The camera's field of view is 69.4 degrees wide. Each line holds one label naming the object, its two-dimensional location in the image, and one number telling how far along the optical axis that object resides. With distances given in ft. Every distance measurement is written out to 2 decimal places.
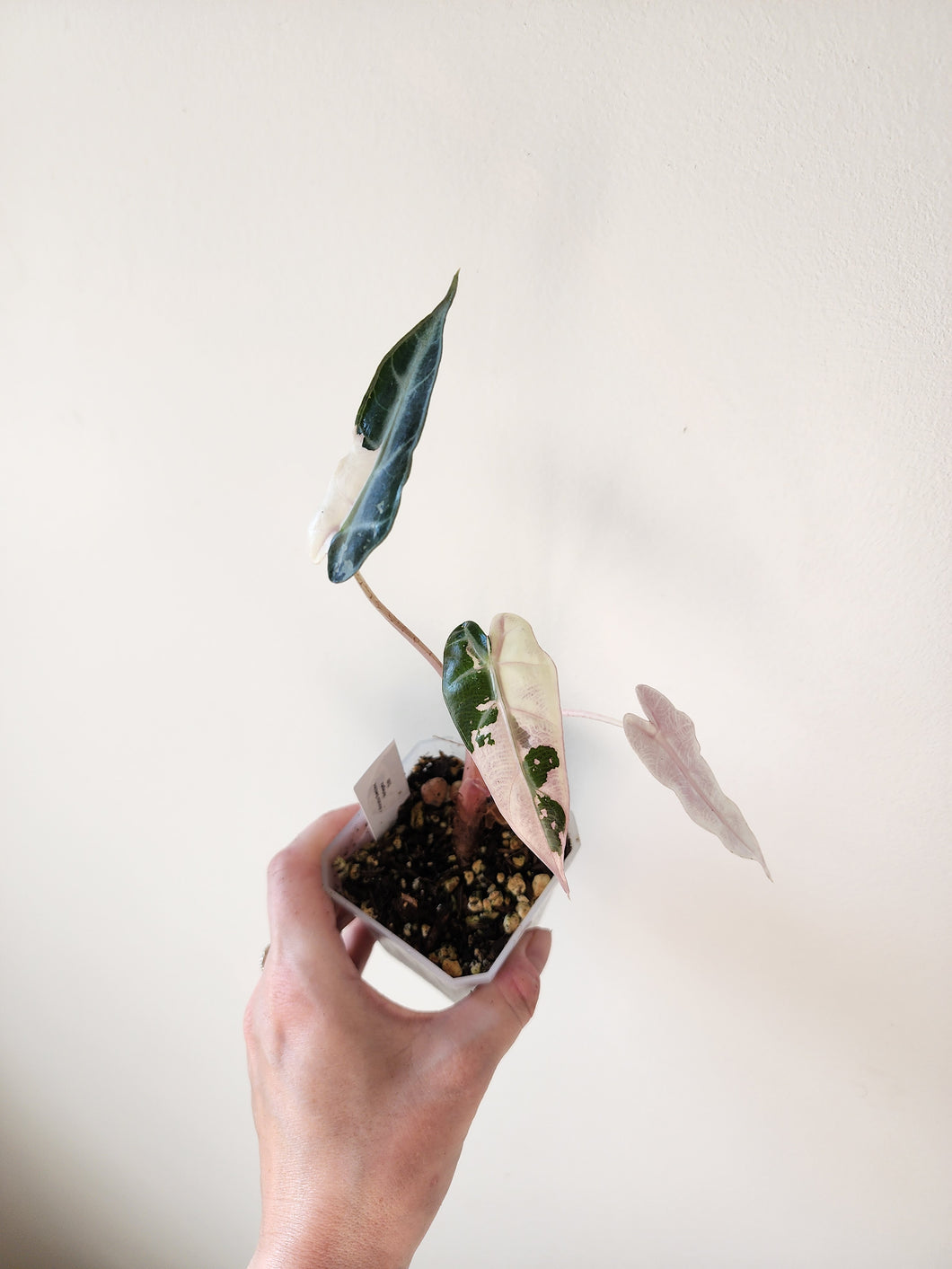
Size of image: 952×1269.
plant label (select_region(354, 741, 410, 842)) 1.81
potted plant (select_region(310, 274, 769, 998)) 1.16
